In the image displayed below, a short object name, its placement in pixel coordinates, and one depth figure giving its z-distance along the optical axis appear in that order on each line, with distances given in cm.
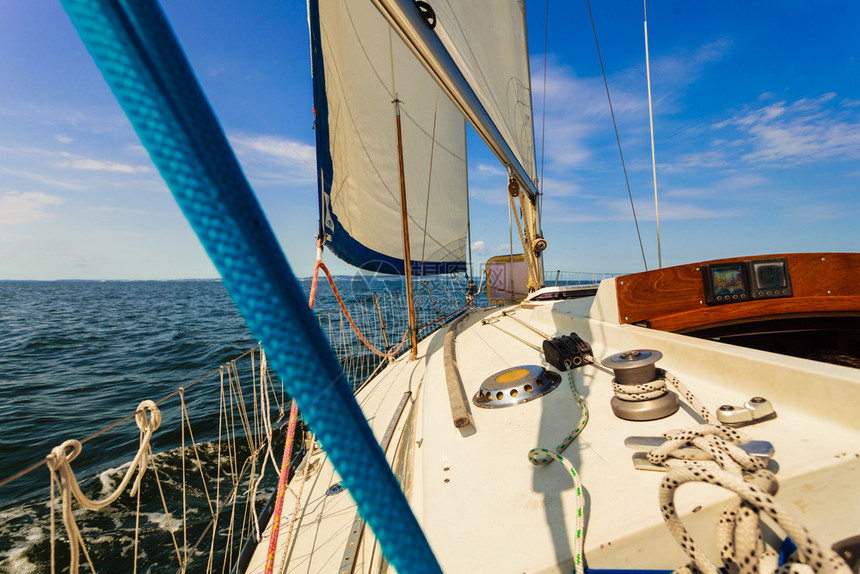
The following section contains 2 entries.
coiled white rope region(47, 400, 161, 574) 88
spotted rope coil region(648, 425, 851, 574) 57
